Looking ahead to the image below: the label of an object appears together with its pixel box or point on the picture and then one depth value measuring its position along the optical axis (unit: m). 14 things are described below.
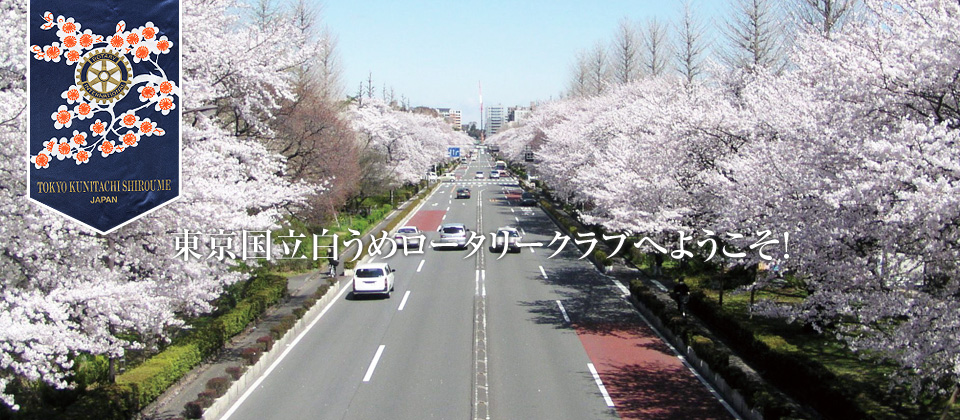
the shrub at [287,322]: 22.09
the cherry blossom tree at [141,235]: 10.41
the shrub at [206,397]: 14.95
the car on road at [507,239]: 40.41
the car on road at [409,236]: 40.94
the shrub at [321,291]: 27.61
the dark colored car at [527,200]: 68.95
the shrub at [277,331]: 21.09
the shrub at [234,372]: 16.88
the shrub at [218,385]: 15.73
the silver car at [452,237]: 41.31
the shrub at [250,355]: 18.39
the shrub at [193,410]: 14.39
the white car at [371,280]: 28.39
